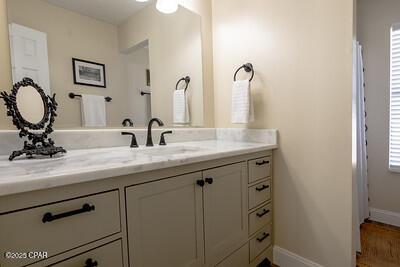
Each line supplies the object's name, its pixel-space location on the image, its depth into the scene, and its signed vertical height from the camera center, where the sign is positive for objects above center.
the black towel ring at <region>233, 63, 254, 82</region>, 1.58 +0.42
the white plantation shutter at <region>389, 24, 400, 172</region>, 1.92 +0.21
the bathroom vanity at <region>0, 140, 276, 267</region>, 0.54 -0.28
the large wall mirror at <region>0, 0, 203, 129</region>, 1.06 +0.44
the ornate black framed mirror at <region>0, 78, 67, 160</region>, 0.90 +0.07
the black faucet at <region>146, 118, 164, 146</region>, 1.42 -0.02
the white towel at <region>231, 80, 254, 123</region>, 1.51 +0.15
